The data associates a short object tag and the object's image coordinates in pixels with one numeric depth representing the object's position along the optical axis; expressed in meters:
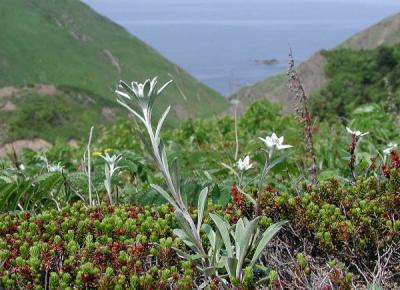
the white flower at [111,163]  4.38
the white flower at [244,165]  4.24
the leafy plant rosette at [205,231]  3.06
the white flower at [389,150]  4.34
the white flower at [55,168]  4.66
